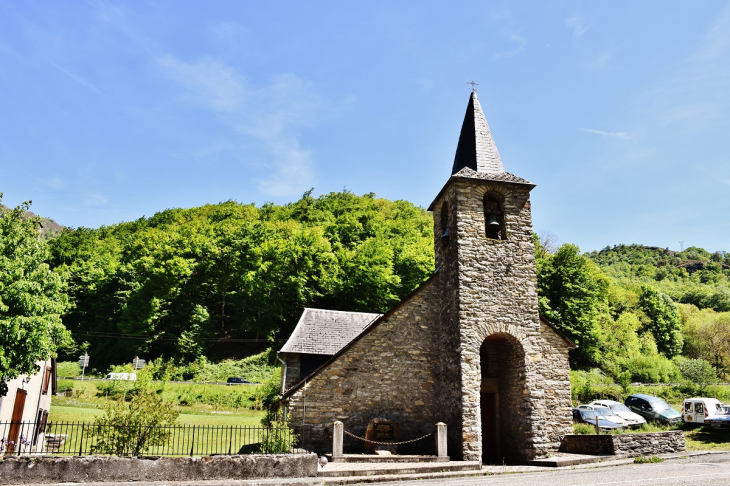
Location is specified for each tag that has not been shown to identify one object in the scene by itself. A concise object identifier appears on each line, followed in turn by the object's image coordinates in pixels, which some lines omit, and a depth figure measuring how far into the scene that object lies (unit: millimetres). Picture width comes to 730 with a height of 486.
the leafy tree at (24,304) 11047
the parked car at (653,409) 21641
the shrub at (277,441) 12883
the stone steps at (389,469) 11781
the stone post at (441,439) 13695
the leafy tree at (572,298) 42406
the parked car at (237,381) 37497
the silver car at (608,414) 20364
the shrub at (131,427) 12078
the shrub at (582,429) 17194
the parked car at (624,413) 20764
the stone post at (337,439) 13438
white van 19891
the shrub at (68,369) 41406
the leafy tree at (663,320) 53562
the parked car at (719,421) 17719
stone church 14930
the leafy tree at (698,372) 34781
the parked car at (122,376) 36638
